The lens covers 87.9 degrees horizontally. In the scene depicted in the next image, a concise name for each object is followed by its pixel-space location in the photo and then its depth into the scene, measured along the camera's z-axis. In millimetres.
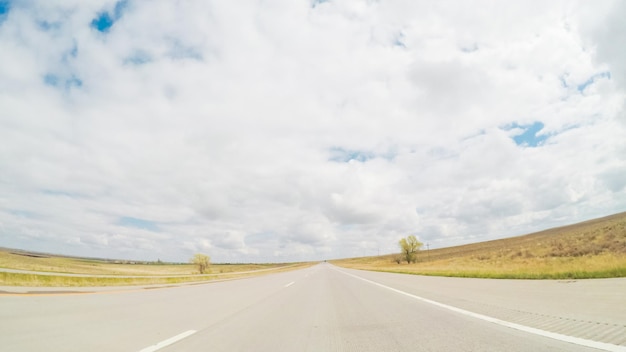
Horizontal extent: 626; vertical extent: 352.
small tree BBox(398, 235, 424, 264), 83256
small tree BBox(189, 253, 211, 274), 75000
